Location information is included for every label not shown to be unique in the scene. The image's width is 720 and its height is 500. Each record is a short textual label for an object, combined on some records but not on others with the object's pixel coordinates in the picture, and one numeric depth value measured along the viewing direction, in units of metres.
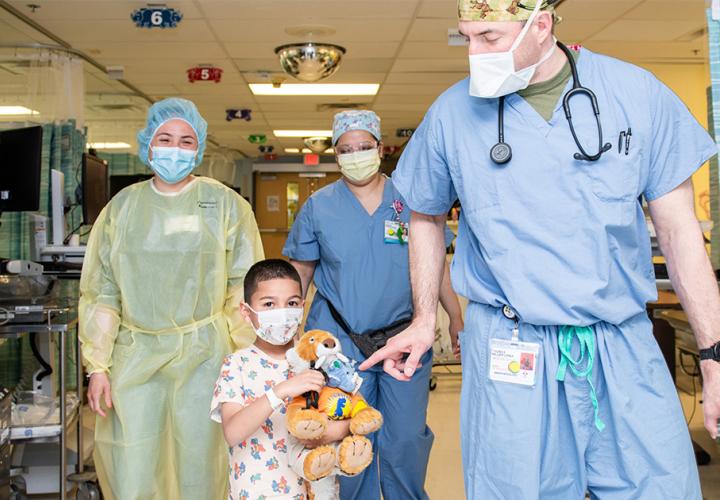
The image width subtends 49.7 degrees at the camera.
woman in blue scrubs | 2.58
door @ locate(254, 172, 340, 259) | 14.82
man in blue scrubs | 1.49
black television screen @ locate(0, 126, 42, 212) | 3.51
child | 1.94
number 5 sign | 6.66
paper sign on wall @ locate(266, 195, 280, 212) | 14.85
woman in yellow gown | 2.32
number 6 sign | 4.85
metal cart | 2.72
